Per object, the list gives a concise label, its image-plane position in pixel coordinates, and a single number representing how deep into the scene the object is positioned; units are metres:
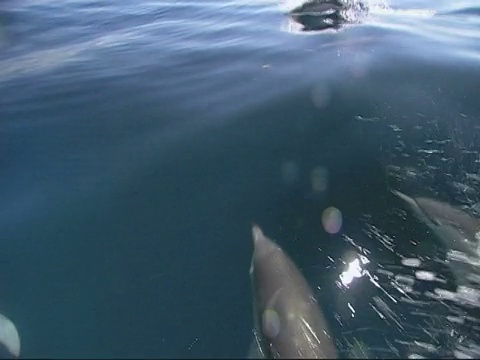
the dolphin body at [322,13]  11.98
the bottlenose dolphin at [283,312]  5.07
